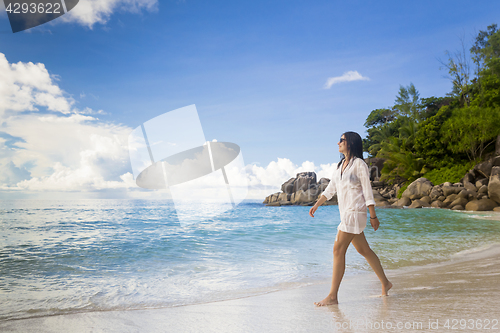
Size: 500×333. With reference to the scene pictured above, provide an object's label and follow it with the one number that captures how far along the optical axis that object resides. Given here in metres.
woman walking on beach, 2.45
